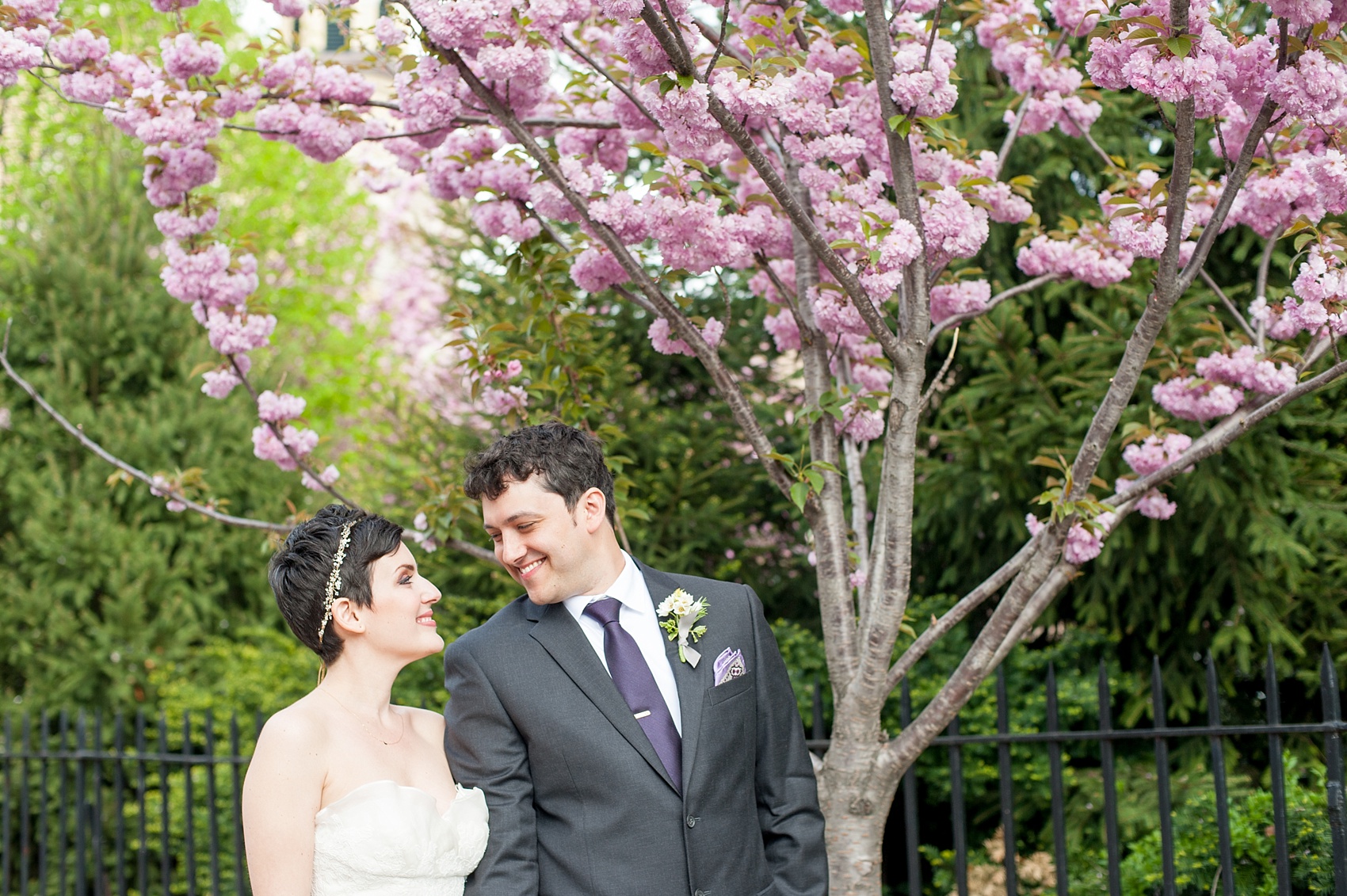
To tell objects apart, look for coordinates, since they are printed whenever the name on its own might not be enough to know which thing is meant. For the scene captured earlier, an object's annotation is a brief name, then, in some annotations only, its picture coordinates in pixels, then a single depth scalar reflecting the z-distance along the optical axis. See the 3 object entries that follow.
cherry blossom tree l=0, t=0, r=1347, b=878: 2.46
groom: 2.20
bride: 2.20
